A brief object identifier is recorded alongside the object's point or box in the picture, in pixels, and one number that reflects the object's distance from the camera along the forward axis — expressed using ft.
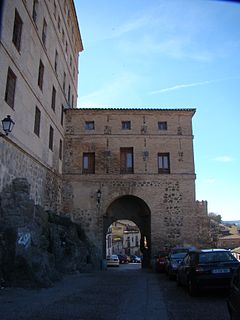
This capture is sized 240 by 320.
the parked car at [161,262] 63.57
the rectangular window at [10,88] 45.46
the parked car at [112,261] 105.60
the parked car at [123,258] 153.77
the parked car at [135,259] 171.53
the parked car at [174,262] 48.83
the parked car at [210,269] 29.22
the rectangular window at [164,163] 79.82
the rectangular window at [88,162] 79.97
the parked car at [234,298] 15.81
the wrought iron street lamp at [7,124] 35.86
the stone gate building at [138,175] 76.48
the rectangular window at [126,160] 80.12
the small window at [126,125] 82.36
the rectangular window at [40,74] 60.29
